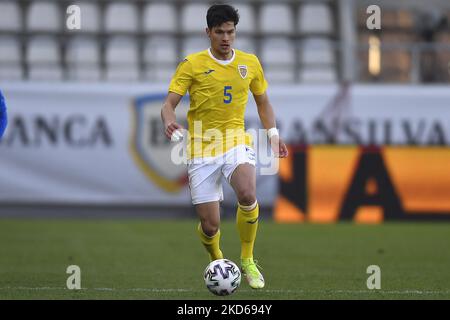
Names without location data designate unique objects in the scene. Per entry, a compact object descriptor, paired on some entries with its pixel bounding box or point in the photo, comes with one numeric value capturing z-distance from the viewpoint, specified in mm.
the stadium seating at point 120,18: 20578
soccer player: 8570
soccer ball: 8086
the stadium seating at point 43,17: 20328
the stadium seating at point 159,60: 19641
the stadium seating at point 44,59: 19406
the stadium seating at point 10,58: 19422
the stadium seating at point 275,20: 21094
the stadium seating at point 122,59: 19641
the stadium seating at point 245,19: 20797
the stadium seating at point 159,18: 20688
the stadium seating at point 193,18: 20609
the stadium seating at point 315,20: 21250
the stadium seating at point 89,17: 20261
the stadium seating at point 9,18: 20156
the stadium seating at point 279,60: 20078
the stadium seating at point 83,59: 19344
